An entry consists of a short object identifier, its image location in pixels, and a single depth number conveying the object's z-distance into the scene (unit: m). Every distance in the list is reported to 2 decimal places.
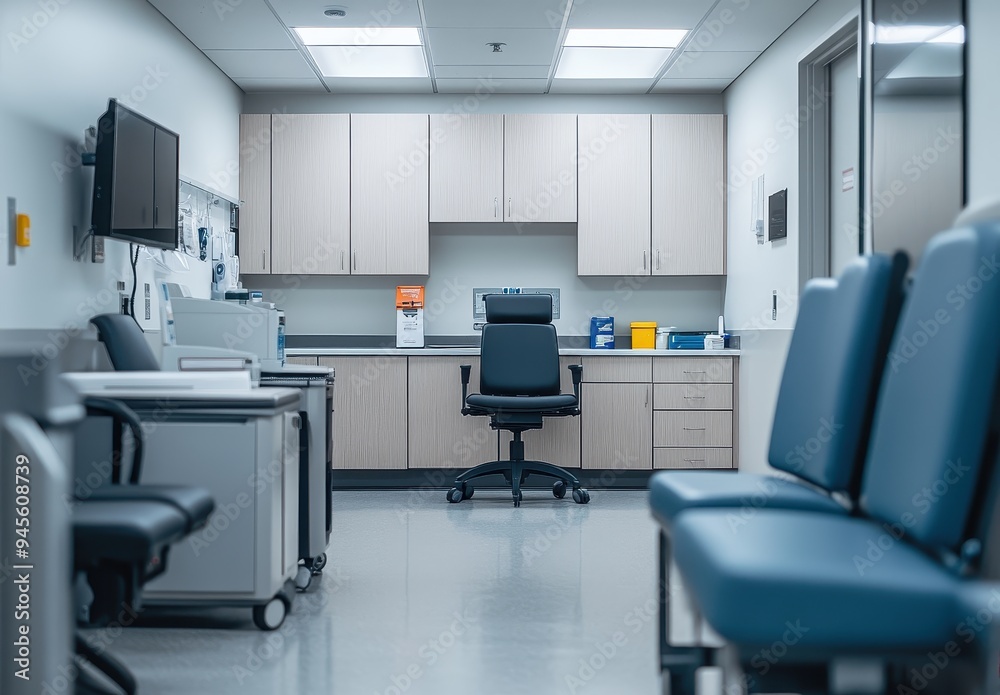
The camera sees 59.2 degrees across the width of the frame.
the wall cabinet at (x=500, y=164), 5.62
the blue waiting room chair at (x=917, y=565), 1.25
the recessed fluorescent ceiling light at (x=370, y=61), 5.00
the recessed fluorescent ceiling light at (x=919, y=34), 3.01
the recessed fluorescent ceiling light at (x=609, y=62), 5.08
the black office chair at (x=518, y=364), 5.01
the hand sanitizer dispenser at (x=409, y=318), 5.64
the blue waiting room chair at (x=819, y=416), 1.79
